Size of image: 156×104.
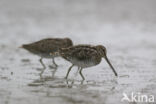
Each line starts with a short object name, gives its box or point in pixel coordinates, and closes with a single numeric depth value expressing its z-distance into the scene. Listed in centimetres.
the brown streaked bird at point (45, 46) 1845
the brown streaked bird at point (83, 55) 1498
